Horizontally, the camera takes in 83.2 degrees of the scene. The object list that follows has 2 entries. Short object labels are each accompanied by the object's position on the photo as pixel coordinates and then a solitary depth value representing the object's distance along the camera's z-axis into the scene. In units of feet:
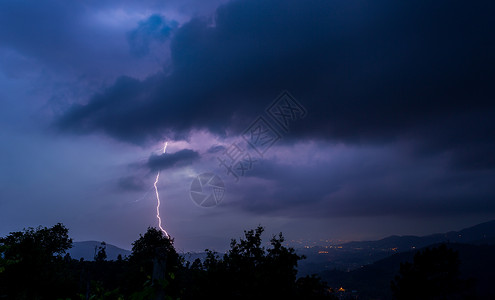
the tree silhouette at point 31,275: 67.92
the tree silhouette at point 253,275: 56.39
